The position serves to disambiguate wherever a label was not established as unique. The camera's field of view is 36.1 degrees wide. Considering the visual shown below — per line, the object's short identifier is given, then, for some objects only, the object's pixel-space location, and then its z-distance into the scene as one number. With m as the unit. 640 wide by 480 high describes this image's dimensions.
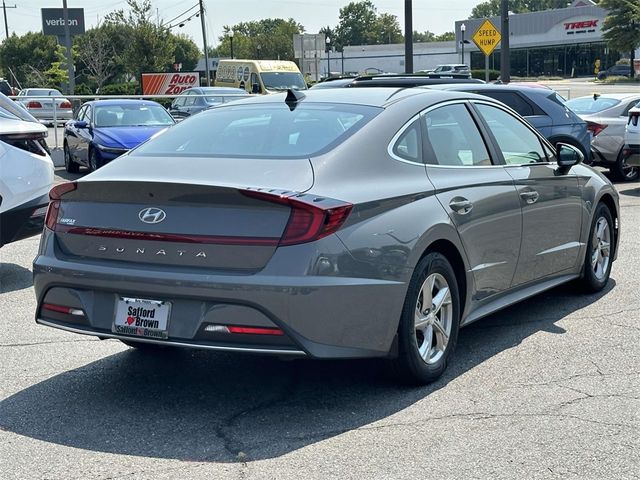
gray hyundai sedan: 4.64
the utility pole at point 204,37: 55.27
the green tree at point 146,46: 58.59
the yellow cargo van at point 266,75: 35.38
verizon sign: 65.88
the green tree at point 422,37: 191.52
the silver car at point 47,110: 29.44
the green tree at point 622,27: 69.88
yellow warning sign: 27.41
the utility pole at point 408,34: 25.31
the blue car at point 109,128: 17.66
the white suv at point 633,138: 15.32
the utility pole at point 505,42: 29.59
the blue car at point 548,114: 14.26
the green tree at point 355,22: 168.88
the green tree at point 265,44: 103.56
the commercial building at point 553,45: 82.75
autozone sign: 47.00
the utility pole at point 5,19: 102.19
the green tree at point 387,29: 165.36
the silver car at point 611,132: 16.75
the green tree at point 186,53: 107.88
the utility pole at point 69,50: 37.38
